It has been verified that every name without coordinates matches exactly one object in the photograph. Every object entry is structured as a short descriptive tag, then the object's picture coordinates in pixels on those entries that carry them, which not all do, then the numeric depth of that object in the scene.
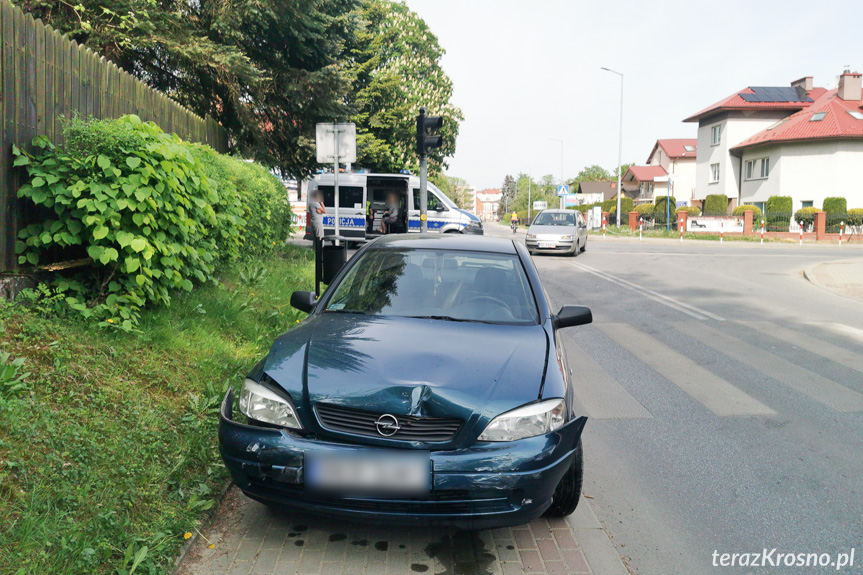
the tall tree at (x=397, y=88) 33.41
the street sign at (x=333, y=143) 11.27
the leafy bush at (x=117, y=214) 5.23
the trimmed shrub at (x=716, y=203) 47.19
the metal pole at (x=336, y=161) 11.17
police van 22.64
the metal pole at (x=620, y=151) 47.54
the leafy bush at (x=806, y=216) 39.88
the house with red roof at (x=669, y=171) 73.94
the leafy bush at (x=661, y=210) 46.29
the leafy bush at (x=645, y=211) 47.84
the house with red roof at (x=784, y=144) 43.53
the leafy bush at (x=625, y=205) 59.42
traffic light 12.79
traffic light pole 13.26
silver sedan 24.47
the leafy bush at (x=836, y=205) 40.62
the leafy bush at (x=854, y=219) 39.19
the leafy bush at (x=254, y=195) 7.63
